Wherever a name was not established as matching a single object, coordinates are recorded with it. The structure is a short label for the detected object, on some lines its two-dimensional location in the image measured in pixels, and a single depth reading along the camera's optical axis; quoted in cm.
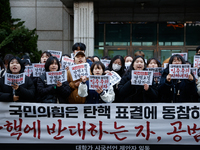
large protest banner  419
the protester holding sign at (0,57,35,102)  413
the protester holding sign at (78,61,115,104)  409
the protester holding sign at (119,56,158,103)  427
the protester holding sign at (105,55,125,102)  488
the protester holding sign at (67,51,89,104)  441
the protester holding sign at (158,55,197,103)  435
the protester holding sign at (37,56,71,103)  421
